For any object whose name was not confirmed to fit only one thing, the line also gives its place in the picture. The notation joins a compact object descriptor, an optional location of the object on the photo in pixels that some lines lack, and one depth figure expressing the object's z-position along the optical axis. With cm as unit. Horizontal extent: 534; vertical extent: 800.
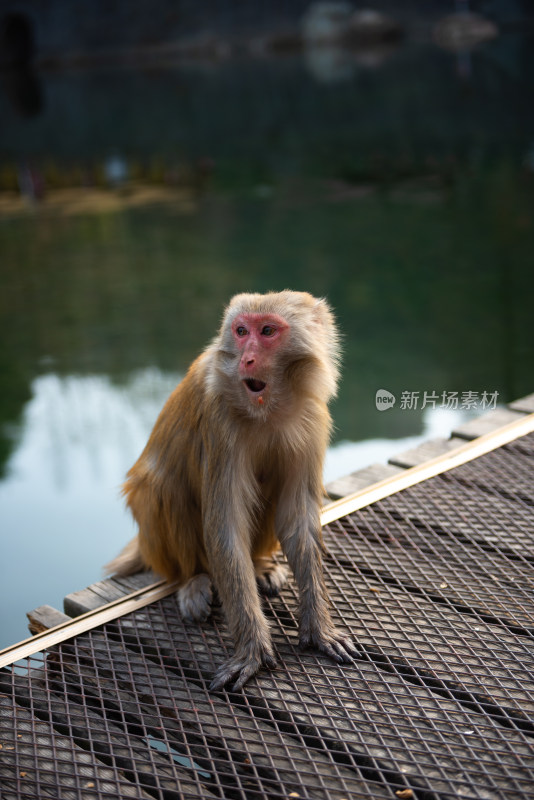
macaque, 257
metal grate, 214
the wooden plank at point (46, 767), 212
